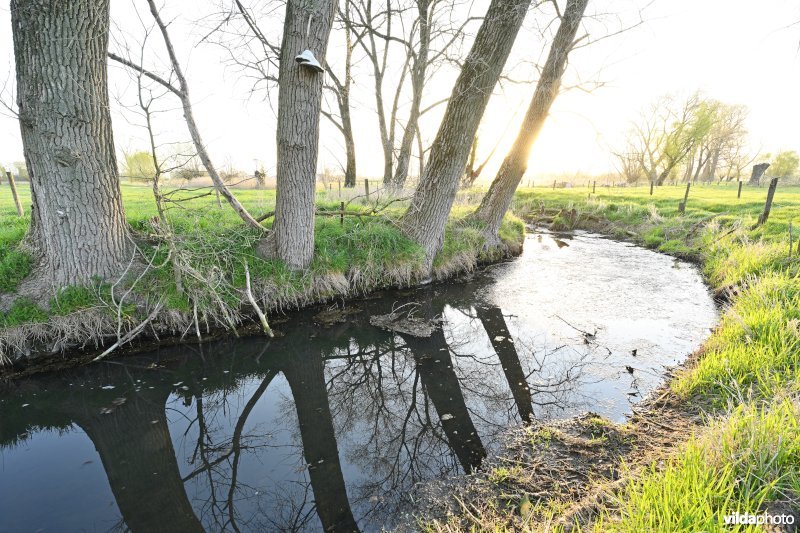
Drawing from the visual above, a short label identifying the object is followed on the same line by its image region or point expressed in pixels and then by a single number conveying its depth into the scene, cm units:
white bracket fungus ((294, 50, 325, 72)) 455
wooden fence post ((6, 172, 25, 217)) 772
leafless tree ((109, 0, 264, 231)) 472
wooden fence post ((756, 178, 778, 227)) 888
